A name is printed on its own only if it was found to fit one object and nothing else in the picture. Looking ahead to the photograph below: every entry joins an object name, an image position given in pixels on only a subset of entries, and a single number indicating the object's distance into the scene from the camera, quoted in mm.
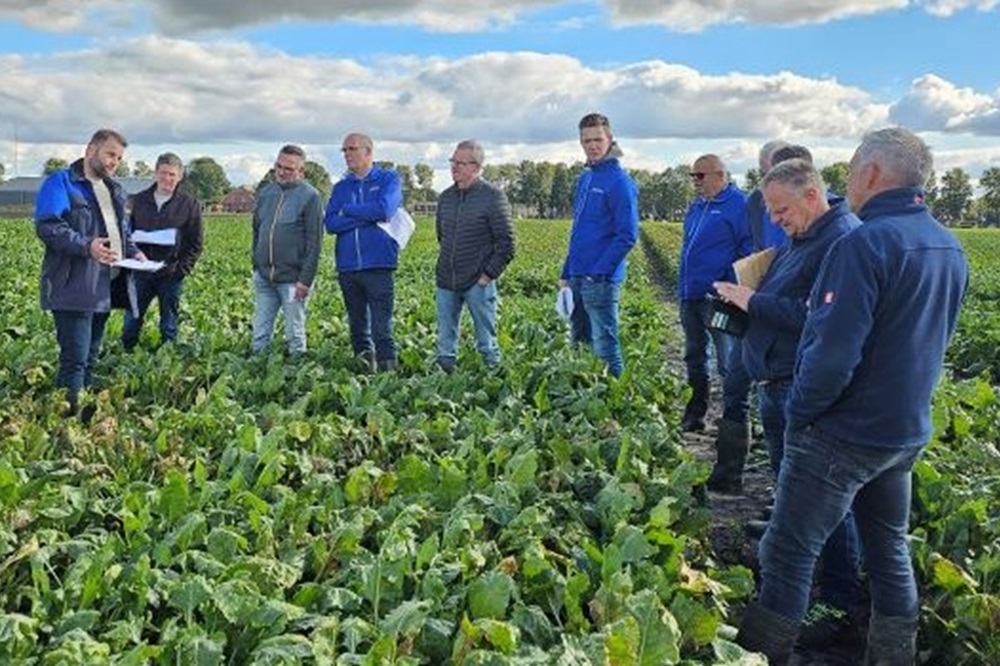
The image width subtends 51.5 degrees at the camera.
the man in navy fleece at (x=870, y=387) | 3521
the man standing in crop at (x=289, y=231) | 8250
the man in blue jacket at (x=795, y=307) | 4238
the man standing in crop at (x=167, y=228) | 8430
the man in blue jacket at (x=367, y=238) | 8148
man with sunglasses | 7156
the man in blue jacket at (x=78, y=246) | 6504
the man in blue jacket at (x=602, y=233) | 7547
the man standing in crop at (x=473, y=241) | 7984
